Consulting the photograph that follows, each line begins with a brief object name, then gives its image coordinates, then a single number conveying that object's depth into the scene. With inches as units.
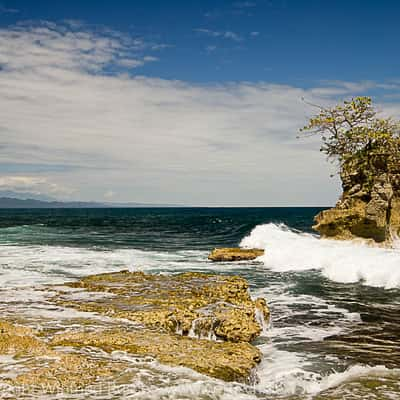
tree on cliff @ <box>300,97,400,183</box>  1164.5
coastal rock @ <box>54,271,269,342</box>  450.3
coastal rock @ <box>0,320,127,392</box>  293.1
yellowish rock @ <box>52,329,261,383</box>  344.5
